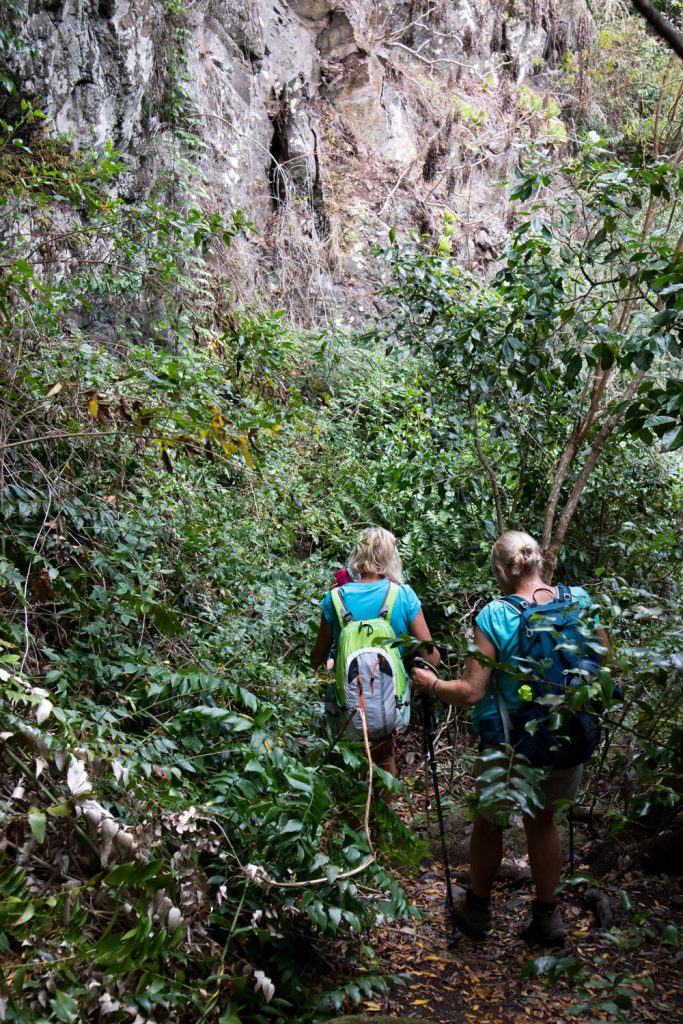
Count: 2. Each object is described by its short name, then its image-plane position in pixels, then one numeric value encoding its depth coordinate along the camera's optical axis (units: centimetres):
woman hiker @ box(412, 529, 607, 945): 385
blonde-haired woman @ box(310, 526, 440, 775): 460
